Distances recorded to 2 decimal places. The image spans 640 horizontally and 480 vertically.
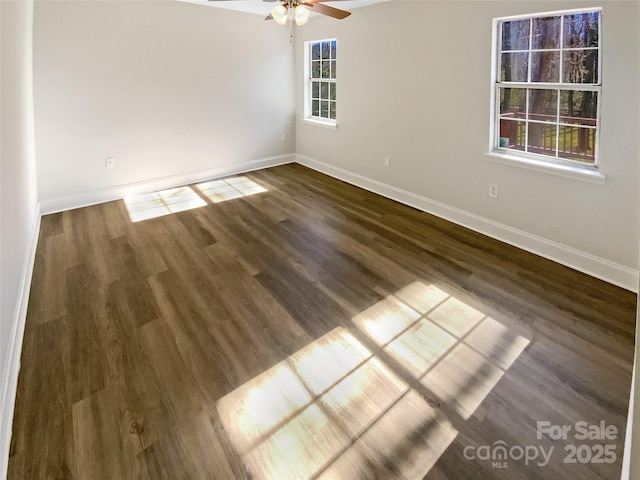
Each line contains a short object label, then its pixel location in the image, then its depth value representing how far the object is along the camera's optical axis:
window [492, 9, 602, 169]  2.82
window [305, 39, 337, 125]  5.55
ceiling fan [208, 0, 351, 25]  2.83
